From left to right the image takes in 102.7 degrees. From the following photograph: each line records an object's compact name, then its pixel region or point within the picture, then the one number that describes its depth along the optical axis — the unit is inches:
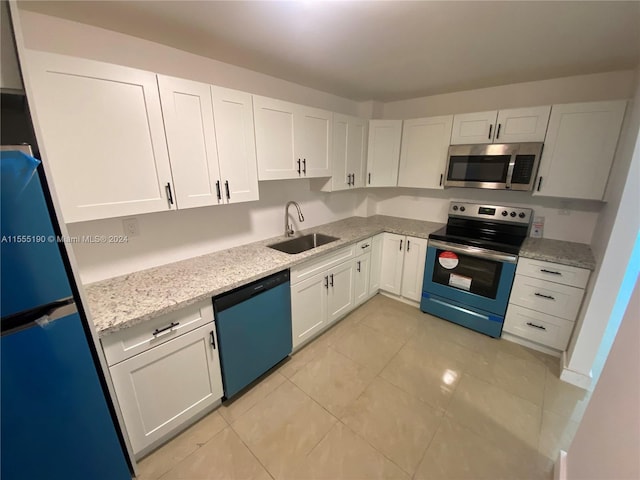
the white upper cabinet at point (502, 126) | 87.1
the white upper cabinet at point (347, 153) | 101.6
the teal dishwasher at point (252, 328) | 64.9
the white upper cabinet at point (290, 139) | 76.4
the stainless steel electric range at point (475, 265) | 93.1
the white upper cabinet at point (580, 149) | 77.2
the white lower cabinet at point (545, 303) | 81.5
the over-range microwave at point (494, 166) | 89.0
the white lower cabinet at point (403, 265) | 112.6
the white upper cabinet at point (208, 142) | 59.3
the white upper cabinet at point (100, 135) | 45.1
